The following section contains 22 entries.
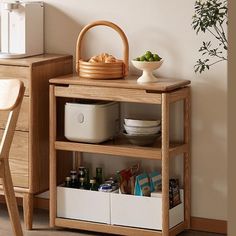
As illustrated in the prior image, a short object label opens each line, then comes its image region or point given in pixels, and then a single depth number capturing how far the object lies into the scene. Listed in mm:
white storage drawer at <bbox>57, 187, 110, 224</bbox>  4367
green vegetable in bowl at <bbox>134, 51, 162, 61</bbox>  4115
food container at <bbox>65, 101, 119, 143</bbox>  4263
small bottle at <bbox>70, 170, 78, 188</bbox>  4556
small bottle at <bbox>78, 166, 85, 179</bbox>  4574
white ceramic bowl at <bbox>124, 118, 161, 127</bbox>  4184
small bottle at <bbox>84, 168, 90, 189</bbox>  4528
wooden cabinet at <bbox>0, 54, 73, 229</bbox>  4375
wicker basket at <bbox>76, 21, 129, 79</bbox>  4234
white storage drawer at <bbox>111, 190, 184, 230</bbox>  4176
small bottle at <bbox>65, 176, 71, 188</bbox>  4550
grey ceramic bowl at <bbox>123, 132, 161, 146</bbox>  4164
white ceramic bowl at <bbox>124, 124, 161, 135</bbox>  4184
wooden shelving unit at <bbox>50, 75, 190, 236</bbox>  3984
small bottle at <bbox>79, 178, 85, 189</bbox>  4525
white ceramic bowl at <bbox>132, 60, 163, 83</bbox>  4069
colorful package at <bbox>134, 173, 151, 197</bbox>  4263
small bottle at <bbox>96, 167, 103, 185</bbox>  4574
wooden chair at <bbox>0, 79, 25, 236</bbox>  3644
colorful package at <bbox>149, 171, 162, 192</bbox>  4295
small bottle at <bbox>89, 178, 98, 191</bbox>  4471
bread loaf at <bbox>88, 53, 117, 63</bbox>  4303
